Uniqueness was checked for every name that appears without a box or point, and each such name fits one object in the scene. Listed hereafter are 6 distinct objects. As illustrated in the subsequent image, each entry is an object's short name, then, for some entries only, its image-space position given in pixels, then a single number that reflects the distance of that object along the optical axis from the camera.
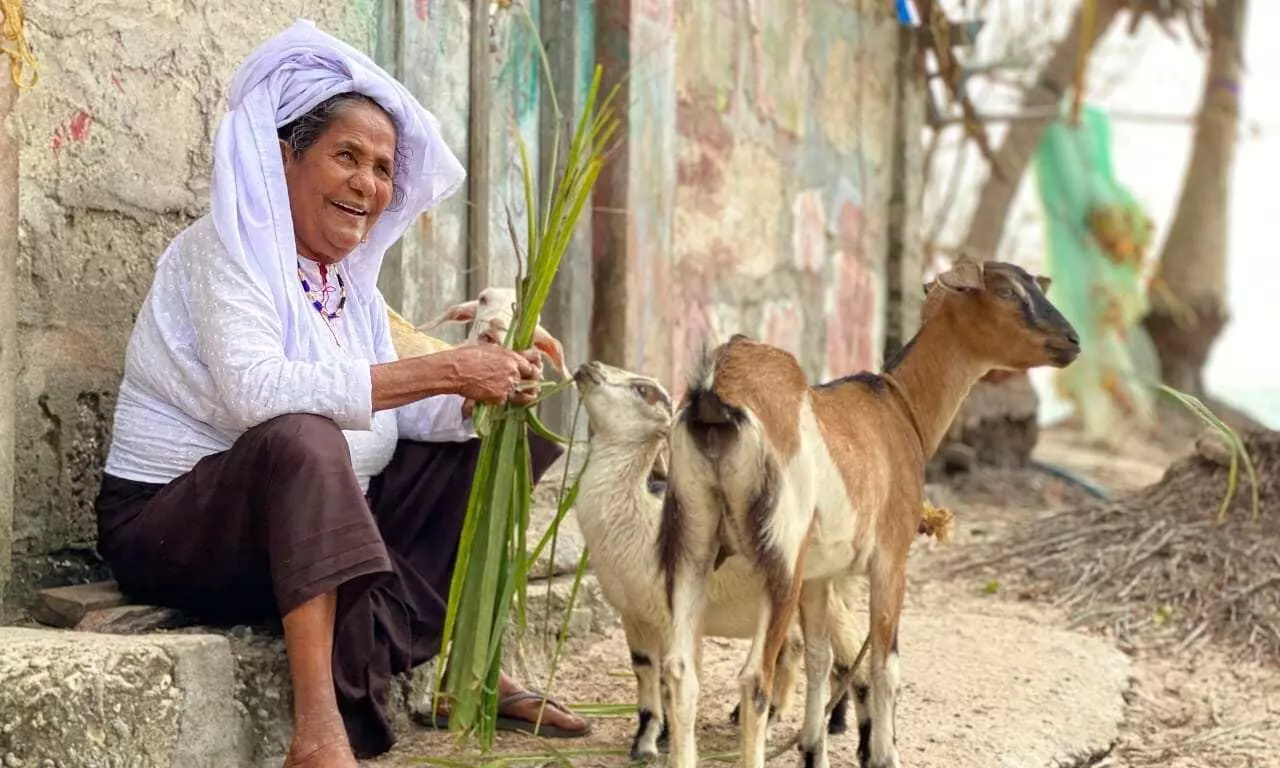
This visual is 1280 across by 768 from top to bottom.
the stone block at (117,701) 2.90
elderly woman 3.19
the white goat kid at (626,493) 3.53
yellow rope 3.26
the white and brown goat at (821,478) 3.20
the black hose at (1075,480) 9.00
